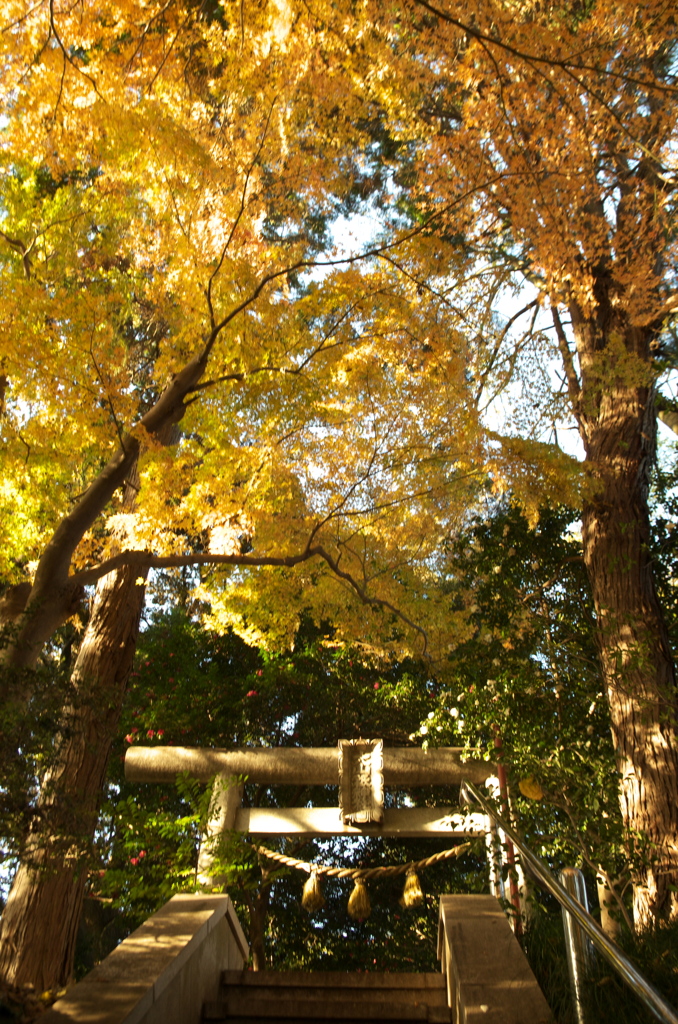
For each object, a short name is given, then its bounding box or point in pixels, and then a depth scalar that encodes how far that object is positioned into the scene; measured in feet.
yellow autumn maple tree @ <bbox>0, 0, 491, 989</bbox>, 14.79
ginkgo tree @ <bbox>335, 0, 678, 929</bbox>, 15.37
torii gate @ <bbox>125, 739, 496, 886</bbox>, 17.79
